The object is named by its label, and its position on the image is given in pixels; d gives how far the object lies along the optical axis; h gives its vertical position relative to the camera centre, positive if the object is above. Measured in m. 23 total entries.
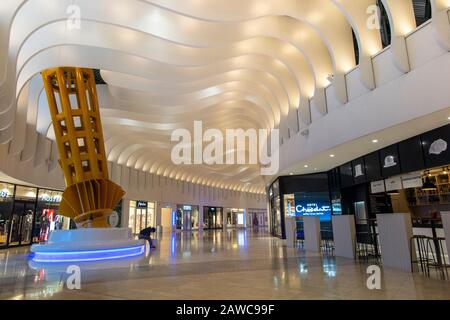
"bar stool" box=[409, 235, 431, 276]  6.01 -0.79
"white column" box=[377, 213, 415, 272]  6.26 -0.47
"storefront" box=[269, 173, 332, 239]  14.97 +1.03
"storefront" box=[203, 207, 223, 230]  36.31 +0.24
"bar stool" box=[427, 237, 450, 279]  5.59 -0.91
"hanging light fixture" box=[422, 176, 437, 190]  8.53 +0.92
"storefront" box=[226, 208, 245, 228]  41.42 +0.22
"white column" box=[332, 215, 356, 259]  8.38 -0.51
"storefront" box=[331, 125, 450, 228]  7.62 +1.24
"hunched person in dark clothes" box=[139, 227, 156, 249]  13.25 -0.53
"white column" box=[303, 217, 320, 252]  10.44 -0.52
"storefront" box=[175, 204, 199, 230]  31.75 +0.36
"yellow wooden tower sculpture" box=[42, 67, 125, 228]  10.93 +2.45
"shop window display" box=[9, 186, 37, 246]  14.54 +0.35
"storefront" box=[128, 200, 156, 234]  25.00 +0.53
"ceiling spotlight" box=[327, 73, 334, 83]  9.63 +4.52
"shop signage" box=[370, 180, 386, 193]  10.34 +1.09
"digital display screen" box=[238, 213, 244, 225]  43.81 +0.14
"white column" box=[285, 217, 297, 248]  12.13 -0.54
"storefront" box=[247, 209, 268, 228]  45.46 +0.19
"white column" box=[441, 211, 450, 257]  5.30 -0.14
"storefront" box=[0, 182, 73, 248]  13.95 +0.42
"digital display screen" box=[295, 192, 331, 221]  15.03 +0.72
